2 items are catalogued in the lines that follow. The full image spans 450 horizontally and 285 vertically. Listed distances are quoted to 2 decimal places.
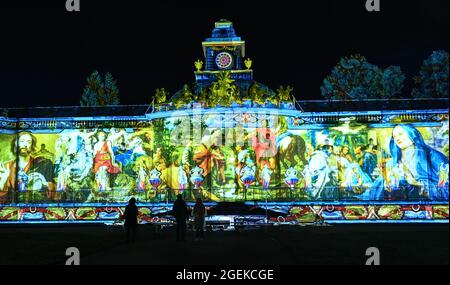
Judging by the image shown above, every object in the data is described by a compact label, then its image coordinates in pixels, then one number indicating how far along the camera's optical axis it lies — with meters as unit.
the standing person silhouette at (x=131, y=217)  17.91
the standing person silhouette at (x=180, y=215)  18.16
